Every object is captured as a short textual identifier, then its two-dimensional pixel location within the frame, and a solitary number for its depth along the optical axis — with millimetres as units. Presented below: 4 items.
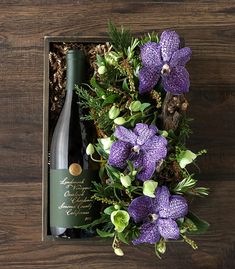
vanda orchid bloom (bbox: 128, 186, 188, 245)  842
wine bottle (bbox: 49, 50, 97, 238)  881
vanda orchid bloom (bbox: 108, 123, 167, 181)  833
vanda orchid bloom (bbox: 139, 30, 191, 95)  857
